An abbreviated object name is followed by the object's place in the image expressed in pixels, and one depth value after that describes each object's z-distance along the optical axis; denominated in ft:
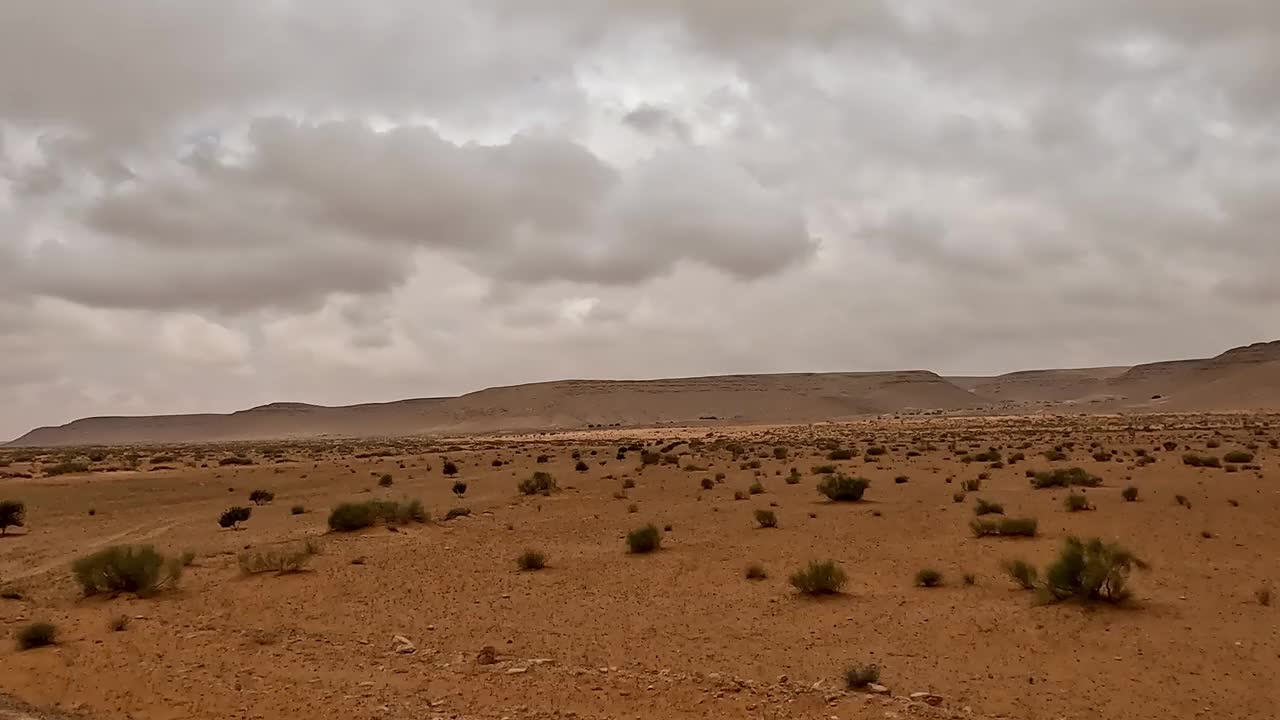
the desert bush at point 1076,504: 78.12
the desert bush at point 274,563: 61.26
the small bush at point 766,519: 76.18
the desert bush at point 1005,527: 66.95
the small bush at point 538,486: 111.86
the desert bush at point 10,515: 92.22
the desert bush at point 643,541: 66.59
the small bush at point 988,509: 77.77
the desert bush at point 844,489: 91.66
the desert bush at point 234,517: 90.79
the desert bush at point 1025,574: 49.67
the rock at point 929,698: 34.81
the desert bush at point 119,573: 56.03
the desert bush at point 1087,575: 46.09
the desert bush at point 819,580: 51.13
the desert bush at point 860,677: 36.58
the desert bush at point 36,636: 44.57
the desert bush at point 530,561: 61.52
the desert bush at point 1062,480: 96.63
